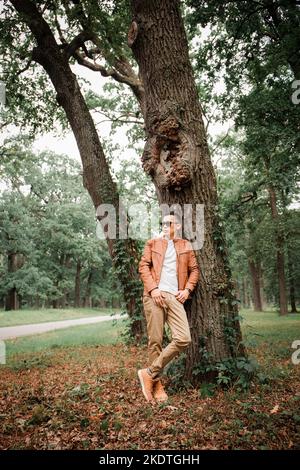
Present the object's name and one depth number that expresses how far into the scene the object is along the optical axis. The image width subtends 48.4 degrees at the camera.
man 4.45
